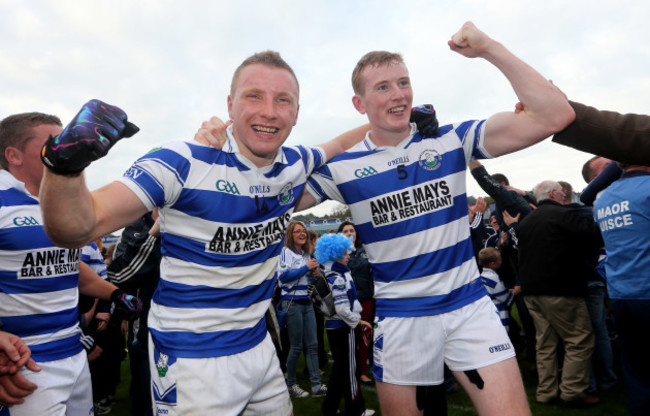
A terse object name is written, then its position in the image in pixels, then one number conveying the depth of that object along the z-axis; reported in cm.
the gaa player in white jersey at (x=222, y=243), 223
